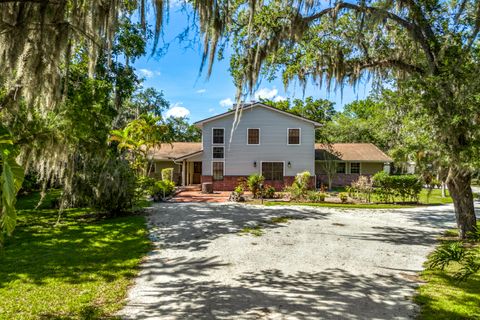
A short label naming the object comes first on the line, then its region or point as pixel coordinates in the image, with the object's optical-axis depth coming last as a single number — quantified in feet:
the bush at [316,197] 55.77
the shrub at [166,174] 74.13
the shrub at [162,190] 54.25
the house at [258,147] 74.54
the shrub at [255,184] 61.46
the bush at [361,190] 57.96
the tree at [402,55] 24.11
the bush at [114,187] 37.09
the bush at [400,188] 56.59
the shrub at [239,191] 56.82
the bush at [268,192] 60.03
